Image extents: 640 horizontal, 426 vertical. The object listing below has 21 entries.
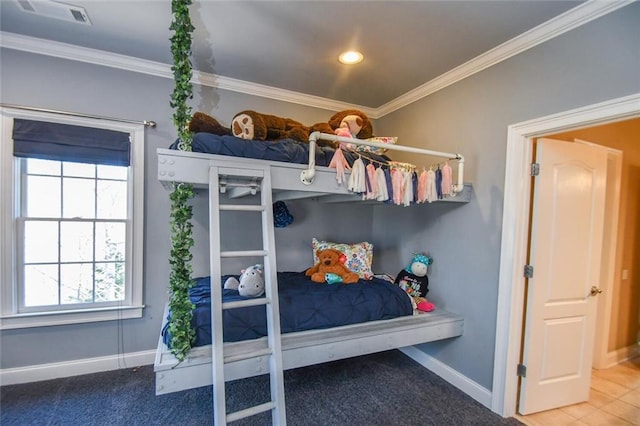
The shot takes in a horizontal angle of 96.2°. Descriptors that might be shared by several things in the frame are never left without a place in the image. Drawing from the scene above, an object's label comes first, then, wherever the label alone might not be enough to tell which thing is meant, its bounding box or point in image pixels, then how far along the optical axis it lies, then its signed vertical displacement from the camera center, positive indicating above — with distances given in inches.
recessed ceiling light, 92.5 +48.1
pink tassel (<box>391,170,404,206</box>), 81.6 +6.0
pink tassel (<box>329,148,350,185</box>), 74.6 +10.0
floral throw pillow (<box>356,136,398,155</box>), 91.4 +17.9
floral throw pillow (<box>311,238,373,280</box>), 114.8 -21.2
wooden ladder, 58.7 -22.3
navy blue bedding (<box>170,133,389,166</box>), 65.6 +12.3
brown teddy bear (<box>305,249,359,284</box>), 105.0 -25.4
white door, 84.4 -19.7
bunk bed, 61.9 -20.4
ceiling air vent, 74.7 +49.2
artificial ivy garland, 60.9 -6.4
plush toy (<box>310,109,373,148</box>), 96.8 +26.9
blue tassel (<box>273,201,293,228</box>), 118.0 -6.0
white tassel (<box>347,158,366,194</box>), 74.7 +6.5
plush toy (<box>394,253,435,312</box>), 108.1 -28.5
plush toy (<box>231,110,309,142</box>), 77.7 +20.8
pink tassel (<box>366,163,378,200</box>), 77.5 +5.6
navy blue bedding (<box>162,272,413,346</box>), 70.3 -30.1
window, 91.0 -8.8
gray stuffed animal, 86.5 -25.6
